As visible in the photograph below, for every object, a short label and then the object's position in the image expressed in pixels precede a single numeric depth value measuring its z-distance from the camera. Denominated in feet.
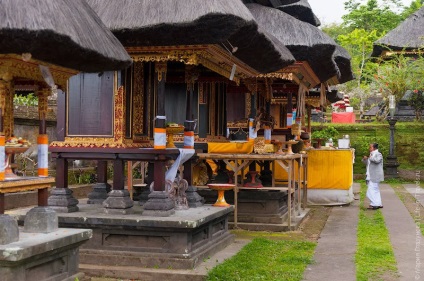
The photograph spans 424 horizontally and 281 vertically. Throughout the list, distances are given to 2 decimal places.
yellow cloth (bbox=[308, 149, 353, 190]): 59.98
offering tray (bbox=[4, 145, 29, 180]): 23.95
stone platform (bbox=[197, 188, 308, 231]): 46.60
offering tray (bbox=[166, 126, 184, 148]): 35.73
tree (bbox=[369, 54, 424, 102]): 104.01
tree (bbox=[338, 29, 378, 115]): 140.56
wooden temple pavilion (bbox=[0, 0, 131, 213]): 20.84
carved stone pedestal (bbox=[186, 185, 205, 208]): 38.11
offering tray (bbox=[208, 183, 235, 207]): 38.57
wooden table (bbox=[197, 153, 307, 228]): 44.34
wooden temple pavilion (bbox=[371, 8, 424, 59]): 120.26
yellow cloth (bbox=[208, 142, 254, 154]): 46.01
